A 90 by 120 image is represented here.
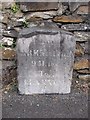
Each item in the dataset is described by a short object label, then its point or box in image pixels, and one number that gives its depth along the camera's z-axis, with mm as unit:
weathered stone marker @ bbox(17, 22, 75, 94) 2694
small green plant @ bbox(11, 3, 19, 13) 2939
